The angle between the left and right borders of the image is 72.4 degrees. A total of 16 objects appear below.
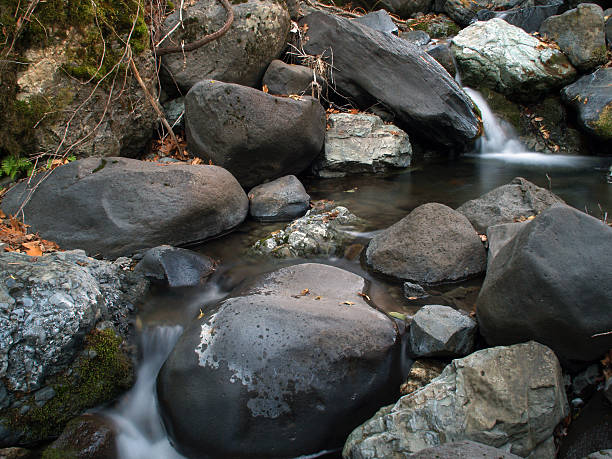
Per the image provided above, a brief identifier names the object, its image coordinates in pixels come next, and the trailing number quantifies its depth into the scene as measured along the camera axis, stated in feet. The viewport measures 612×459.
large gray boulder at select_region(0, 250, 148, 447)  8.71
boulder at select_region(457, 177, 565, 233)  14.79
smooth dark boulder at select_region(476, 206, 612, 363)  8.29
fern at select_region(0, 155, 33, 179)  16.94
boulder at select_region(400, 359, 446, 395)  9.61
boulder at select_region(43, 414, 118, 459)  8.48
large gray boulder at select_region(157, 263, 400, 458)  8.87
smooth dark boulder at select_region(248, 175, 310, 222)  18.67
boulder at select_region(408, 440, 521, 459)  5.84
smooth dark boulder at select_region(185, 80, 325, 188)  19.44
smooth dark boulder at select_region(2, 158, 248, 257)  14.66
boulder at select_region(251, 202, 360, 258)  15.35
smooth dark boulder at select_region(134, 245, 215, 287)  13.37
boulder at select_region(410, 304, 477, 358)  9.90
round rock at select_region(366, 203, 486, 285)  13.17
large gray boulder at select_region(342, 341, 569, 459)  7.72
